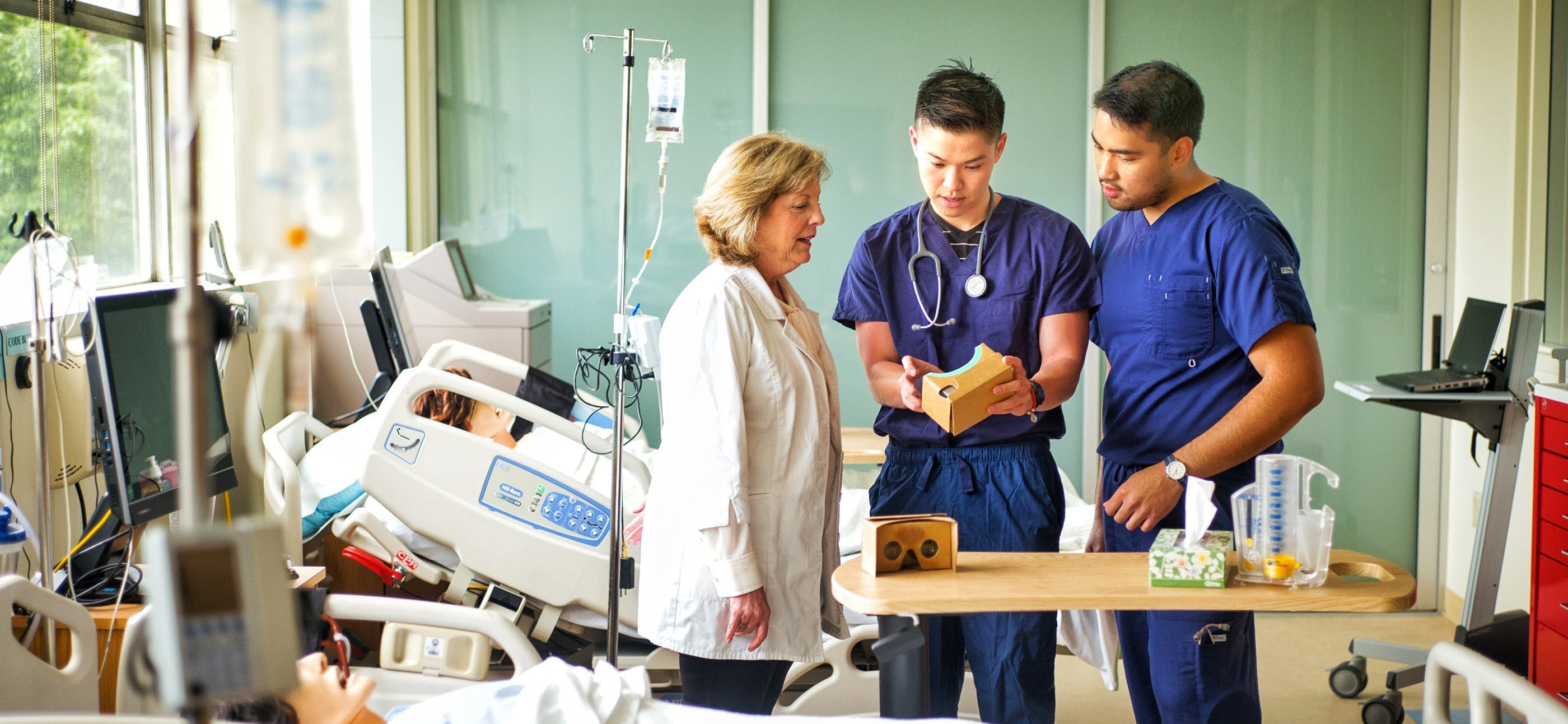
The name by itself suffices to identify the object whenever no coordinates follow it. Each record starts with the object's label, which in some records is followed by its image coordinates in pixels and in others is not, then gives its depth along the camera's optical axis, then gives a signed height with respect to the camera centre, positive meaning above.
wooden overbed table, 1.66 -0.44
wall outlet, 3.06 -0.06
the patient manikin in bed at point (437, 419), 2.84 -0.47
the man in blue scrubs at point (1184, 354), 1.92 -0.11
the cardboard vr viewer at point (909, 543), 1.79 -0.39
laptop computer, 3.14 -0.20
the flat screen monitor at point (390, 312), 3.28 -0.06
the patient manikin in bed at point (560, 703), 1.57 -0.56
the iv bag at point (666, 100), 2.52 +0.42
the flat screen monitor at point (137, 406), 1.85 -0.19
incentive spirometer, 1.72 -0.35
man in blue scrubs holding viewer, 2.05 -0.09
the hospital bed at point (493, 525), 2.50 -0.51
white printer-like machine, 3.75 -0.10
